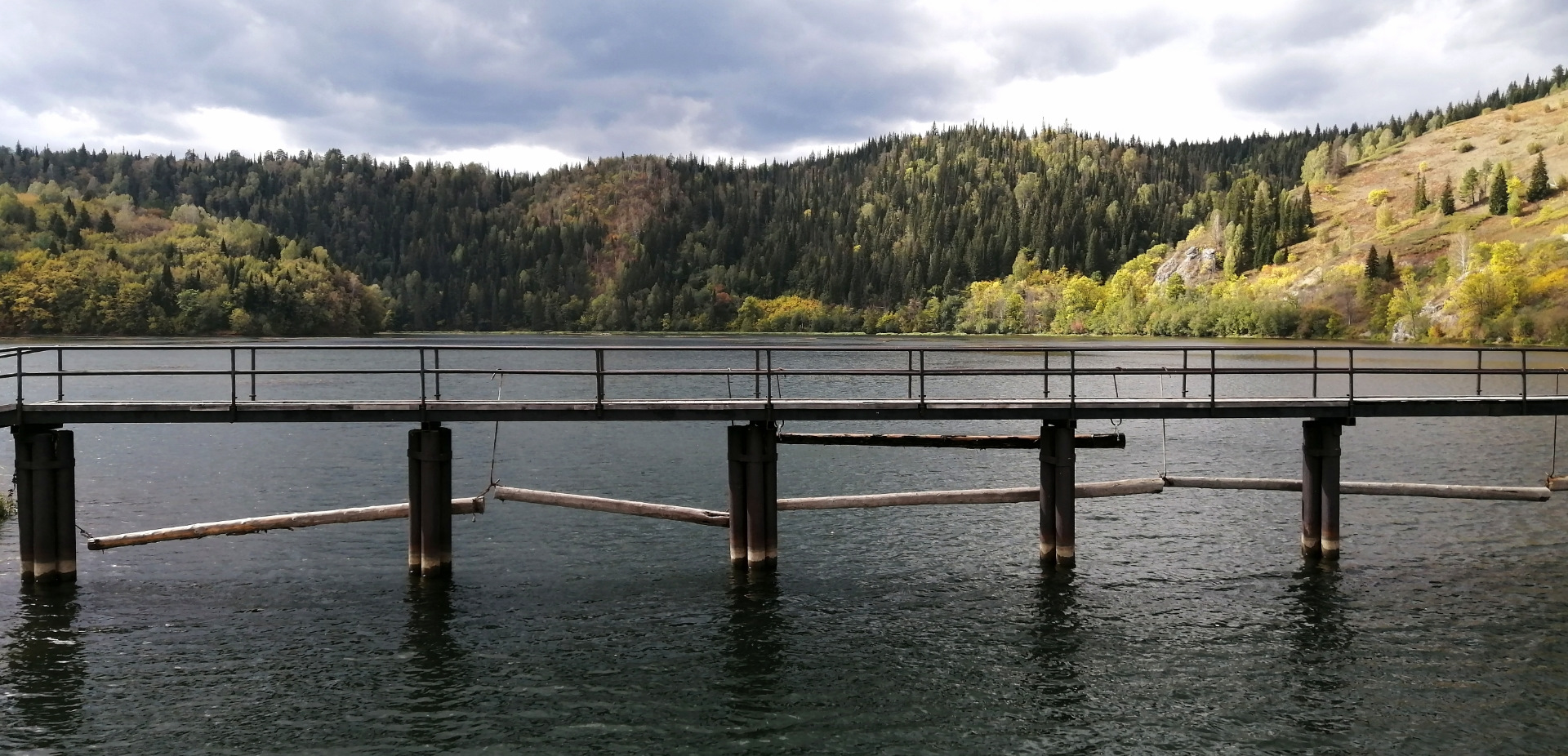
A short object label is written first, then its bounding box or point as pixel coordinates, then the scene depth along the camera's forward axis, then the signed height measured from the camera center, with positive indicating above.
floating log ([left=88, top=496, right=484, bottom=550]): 26.23 -3.85
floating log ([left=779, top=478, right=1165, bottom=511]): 28.02 -3.55
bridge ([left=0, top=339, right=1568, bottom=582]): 25.75 -1.86
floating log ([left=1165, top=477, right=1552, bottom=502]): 28.83 -3.60
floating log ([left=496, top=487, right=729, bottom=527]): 27.20 -3.63
